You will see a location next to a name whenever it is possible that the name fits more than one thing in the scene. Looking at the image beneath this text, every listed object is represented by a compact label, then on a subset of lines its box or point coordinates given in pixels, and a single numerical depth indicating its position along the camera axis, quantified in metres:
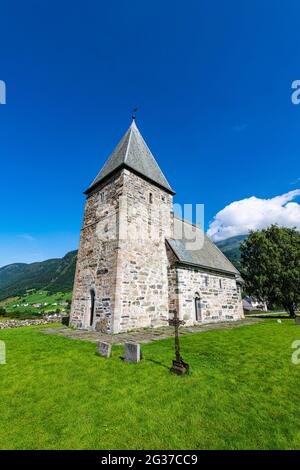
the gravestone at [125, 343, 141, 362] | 6.74
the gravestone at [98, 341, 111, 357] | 7.50
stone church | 13.08
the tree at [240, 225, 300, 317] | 23.38
